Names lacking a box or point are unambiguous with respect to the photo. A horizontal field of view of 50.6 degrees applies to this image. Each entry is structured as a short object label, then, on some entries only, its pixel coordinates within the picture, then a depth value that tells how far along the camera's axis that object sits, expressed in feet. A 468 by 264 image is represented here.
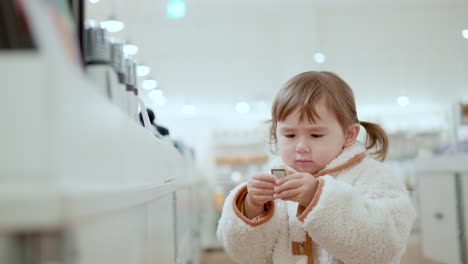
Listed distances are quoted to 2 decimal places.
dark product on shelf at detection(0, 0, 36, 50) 1.53
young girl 3.20
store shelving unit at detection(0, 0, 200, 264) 1.25
